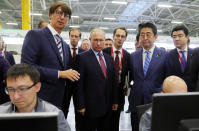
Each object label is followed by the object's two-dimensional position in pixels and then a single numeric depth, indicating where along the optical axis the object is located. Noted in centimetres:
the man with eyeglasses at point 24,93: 104
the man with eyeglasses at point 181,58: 212
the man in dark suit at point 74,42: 285
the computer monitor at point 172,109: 66
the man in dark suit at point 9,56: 296
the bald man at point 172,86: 113
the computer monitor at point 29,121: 49
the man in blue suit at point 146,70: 211
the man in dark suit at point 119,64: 236
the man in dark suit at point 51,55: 162
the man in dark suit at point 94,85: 204
